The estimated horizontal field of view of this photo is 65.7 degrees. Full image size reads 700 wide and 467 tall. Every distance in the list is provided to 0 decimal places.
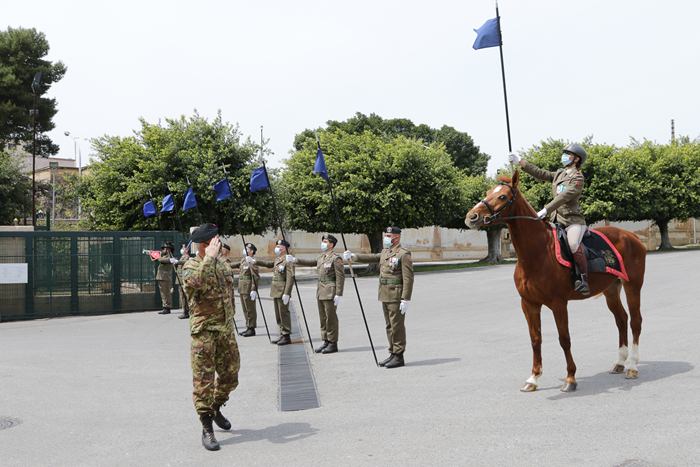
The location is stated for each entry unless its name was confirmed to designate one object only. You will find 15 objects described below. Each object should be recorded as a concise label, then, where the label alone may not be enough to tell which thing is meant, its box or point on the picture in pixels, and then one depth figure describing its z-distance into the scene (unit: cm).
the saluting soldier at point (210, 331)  494
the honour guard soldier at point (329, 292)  943
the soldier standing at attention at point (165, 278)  1600
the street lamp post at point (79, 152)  2656
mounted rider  643
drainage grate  621
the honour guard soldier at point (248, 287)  1119
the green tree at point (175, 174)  2338
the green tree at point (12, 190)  2954
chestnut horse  620
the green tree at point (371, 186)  2784
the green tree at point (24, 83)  3494
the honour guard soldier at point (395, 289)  804
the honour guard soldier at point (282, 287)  1030
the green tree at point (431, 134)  5422
